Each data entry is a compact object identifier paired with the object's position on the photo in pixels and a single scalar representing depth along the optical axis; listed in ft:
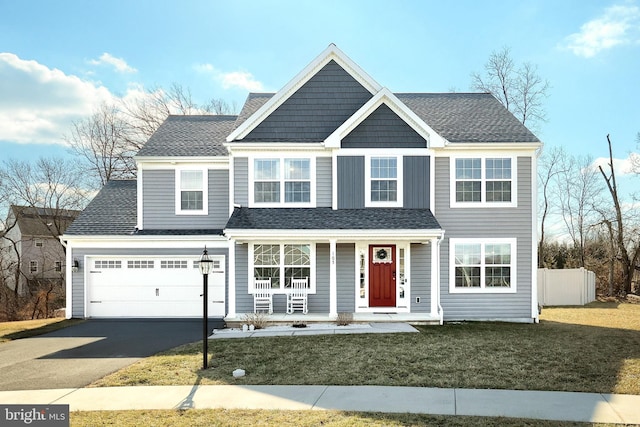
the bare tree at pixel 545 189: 109.29
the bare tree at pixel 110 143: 106.32
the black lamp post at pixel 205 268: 32.94
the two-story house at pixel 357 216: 50.96
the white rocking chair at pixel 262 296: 50.26
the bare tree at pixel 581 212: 105.14
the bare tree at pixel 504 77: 104.88
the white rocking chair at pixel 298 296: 50.24
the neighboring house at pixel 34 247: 117.08
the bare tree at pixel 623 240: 88.02
